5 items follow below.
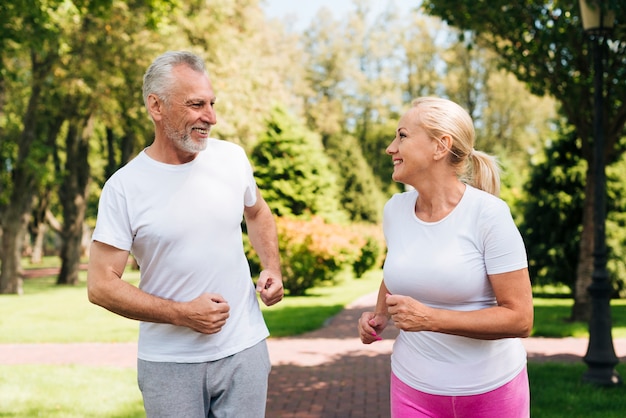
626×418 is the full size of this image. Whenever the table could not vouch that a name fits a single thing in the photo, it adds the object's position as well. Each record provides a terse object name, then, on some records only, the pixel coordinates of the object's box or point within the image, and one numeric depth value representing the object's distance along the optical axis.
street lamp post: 8.06
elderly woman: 2.68
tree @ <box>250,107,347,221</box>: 24.53
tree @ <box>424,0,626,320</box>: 11.54
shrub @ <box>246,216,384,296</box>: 19.94
